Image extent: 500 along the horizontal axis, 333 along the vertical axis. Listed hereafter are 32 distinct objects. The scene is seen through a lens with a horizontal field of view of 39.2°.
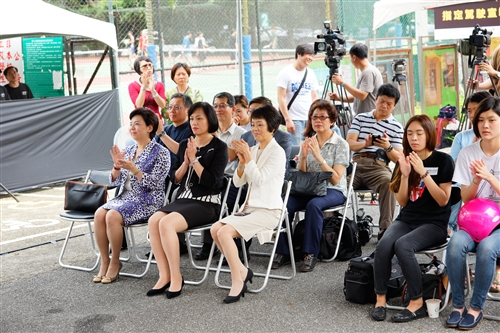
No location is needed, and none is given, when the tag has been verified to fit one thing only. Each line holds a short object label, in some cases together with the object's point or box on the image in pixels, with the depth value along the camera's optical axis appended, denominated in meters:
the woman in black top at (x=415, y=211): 4.59
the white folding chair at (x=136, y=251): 5.85
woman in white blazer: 5.24
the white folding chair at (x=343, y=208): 5.97
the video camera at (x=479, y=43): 7.41
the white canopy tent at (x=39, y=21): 5.98
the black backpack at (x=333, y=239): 5.99
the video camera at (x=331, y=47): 7.93
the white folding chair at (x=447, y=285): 4.66
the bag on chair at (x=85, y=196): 6.07
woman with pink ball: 4.34
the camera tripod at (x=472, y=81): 7.31
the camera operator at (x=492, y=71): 6.91
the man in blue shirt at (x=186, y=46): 17.83
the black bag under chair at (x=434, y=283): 4.69
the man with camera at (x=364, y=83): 7.84
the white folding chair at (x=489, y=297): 4.47
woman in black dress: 5.42
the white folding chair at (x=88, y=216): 6.03
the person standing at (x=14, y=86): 10.60
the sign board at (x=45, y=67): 11.30
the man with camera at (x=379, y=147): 6.48
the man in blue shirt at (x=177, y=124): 6.51
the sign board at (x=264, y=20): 17.26
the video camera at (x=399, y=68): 10.02
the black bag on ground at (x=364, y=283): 4.87
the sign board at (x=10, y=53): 11.14
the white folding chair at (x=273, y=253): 5.38
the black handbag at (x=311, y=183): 5.98
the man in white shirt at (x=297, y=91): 8.91
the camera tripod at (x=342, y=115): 7.88
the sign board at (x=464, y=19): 9.92
